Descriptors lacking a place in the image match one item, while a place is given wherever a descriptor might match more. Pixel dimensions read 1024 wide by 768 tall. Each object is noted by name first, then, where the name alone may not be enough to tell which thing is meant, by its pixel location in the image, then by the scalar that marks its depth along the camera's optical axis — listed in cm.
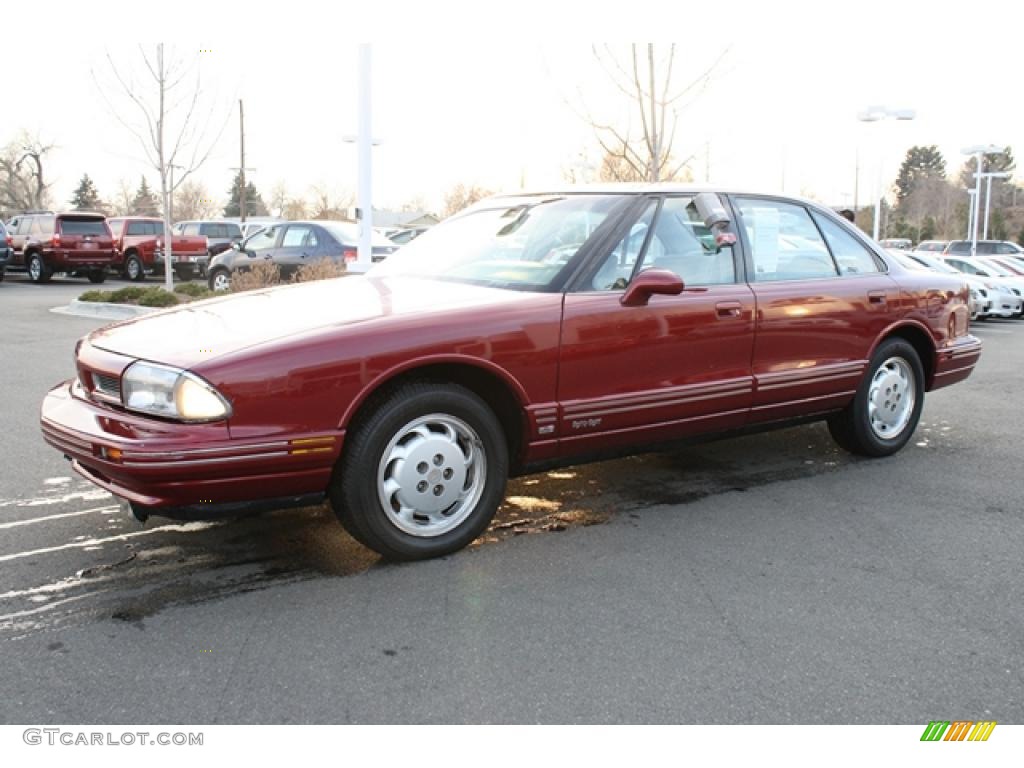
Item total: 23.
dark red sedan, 342
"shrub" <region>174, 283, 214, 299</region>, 1564
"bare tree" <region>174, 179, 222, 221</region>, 8075
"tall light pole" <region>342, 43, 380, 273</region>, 1159
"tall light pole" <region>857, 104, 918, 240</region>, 2241
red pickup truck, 2344
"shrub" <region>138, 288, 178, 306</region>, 1395
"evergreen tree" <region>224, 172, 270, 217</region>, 8793
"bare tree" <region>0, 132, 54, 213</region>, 7156
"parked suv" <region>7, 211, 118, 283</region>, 2212
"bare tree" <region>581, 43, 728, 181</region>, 1347
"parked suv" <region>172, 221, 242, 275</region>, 2639
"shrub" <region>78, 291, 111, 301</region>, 1545
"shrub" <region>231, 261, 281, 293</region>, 1423
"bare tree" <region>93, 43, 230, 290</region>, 1645
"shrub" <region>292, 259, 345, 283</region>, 1390
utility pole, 4389
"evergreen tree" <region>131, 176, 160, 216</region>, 8391
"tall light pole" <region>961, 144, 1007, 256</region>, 3328
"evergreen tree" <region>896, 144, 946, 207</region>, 10224
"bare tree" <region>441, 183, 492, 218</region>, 5662
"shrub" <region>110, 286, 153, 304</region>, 1501
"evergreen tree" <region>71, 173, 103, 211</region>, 8294
